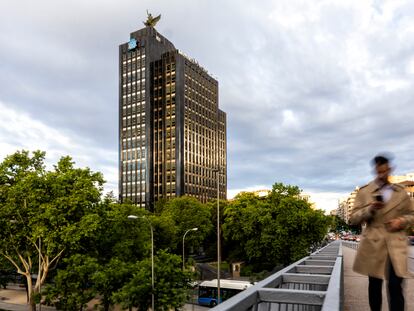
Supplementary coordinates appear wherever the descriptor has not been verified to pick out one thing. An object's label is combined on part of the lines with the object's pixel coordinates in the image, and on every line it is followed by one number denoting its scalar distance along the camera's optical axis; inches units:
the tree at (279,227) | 1630.2
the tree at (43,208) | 1097.4
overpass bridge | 104.7
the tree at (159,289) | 851.4
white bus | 1305.4
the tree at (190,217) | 2578.7
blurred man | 133.6
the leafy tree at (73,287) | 984.9
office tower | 4466.0
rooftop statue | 4877.0
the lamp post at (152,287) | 850.6
